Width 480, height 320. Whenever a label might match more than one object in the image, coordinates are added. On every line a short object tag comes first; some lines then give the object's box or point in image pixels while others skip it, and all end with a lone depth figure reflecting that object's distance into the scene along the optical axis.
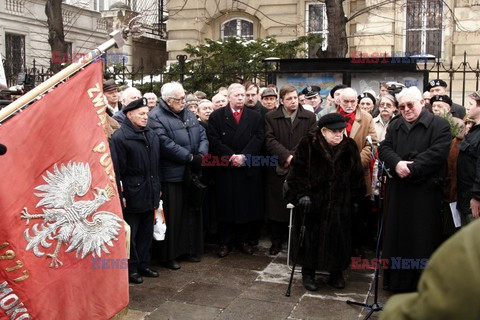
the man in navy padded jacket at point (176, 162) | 6.93
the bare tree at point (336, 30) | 11.48
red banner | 3.70
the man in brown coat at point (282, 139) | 7.29
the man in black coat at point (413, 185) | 5.79
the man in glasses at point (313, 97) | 8.88
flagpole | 3.74
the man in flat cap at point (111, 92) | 7.20
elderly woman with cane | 6.07
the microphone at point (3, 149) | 3.34
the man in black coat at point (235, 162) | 7.46
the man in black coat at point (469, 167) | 5.55
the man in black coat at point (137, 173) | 6.25
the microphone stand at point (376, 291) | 5.44
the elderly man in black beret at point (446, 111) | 6.25
